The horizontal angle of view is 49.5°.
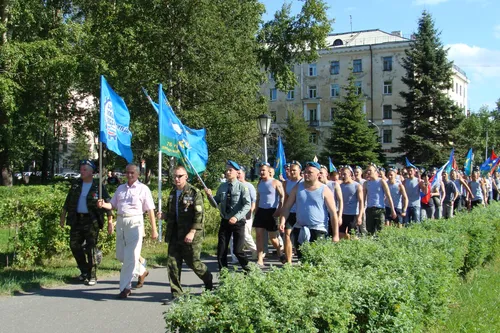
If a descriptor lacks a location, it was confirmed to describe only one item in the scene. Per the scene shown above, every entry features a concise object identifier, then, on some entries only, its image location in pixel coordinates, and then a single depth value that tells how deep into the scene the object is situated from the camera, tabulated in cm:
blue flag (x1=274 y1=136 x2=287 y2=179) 1541
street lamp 1574
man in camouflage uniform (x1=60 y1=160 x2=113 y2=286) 836
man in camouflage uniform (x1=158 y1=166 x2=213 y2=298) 712
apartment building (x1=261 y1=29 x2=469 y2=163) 6675
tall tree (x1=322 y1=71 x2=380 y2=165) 4575
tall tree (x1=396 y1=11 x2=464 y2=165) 4397
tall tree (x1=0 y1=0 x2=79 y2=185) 2450
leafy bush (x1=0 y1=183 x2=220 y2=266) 895
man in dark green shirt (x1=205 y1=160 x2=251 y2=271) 853
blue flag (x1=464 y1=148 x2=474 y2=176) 2141
